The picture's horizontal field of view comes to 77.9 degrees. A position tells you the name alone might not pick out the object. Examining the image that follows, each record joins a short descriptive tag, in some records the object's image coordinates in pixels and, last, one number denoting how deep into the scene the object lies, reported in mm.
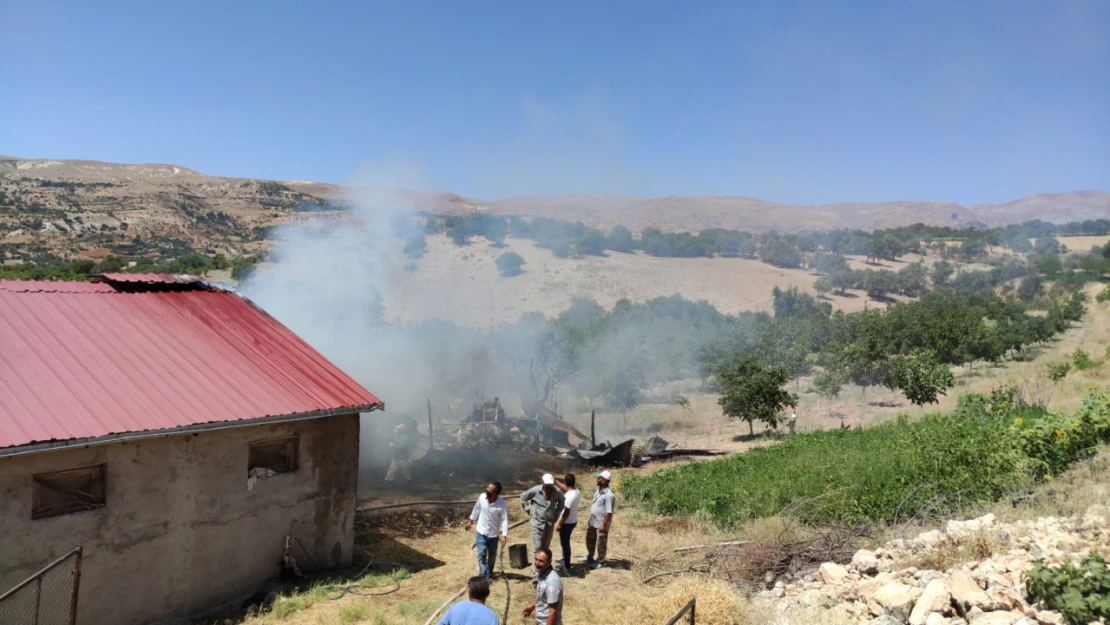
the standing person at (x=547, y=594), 6609
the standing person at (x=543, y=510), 10055
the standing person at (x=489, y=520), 9602
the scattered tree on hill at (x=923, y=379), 25594
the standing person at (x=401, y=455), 17984
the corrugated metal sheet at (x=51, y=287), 10234
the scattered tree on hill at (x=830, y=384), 33219
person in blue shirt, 5320
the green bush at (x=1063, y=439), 11438
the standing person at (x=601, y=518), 10898
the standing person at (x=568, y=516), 10289
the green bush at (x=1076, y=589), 5965
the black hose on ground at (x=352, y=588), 9867
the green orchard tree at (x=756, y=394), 26781
